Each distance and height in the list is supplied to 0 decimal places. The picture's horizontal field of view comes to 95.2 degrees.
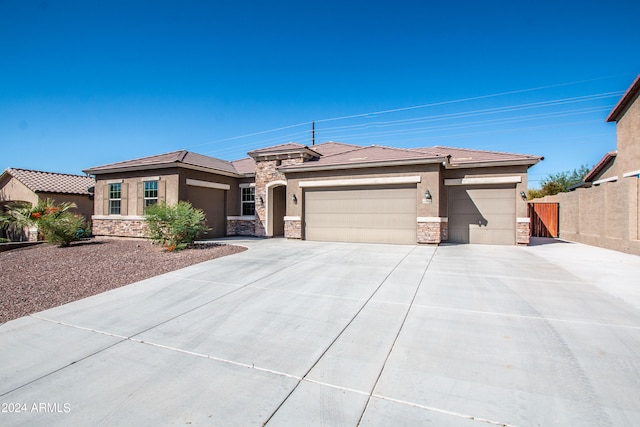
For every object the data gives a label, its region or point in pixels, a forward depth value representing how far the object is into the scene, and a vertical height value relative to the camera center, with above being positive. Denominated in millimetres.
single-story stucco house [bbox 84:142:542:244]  11852 +1022
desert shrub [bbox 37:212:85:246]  11672 -596
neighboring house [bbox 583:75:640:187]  10977 +3183
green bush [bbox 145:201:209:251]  10211 -378
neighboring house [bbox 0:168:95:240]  17062 +1441
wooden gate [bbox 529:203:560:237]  16297 -63
